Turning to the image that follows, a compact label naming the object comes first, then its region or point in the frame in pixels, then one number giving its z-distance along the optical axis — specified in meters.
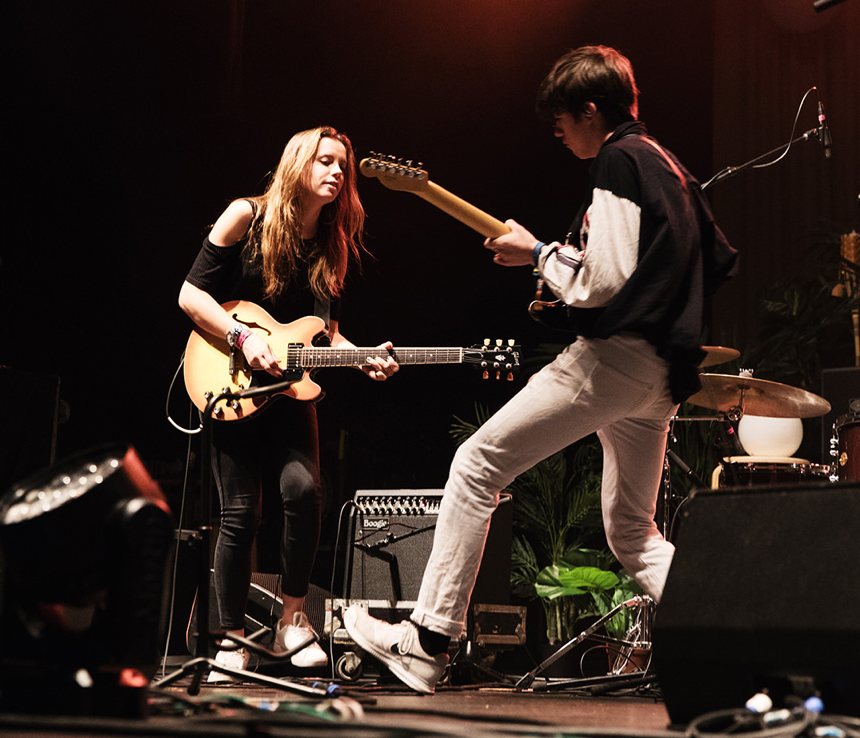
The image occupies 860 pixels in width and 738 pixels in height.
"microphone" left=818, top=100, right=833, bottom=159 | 4.15
